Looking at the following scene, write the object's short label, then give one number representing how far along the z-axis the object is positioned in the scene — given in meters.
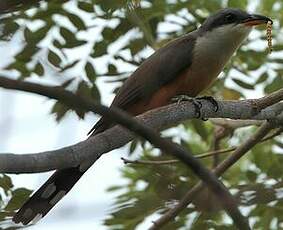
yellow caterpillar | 8.23
